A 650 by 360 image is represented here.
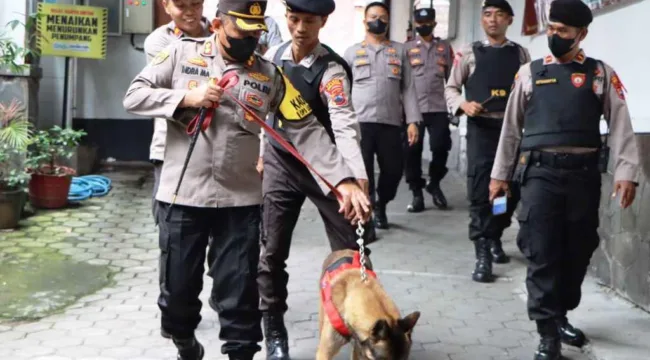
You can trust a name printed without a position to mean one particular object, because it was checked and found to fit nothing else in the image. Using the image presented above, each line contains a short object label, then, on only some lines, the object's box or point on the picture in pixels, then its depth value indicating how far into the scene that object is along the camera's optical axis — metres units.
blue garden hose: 10.09
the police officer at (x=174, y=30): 5.06
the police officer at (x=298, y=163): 4.81
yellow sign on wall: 10.50
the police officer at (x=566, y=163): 5.09
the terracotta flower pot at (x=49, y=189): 9.36
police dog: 3.53
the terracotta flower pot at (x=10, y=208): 8.36
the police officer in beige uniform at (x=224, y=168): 4.02
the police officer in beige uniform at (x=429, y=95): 9.92
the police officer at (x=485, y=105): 7.05
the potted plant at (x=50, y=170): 9.24
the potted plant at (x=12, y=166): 8.41
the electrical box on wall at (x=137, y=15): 12.24
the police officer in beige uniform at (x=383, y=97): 8.43
